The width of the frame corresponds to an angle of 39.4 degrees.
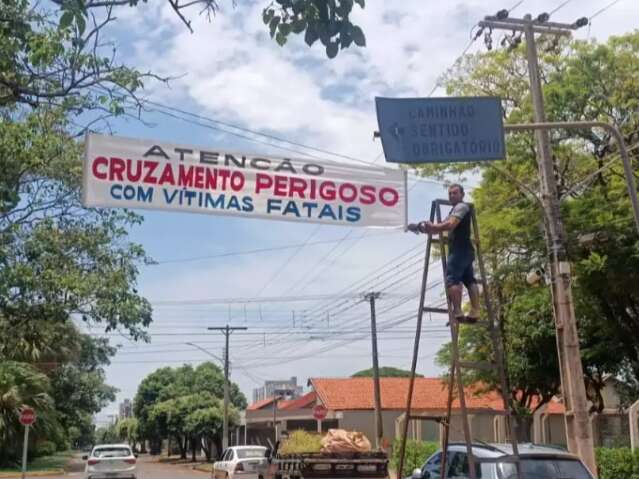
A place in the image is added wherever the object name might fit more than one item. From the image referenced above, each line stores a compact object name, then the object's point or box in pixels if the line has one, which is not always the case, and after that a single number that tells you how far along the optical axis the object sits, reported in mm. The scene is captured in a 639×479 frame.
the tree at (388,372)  93562
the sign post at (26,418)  28312
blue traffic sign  10305
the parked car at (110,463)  29938
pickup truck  16375
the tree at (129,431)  97750
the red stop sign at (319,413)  36531
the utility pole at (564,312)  16500
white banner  10727
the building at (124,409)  169725
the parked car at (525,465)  10633
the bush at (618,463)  20875
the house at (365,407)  48688
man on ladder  8844
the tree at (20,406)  41406
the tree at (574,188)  23000
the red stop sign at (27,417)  28341
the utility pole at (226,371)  53062
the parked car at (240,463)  28641
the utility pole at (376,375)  37969
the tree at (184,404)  64625
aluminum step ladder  8539
